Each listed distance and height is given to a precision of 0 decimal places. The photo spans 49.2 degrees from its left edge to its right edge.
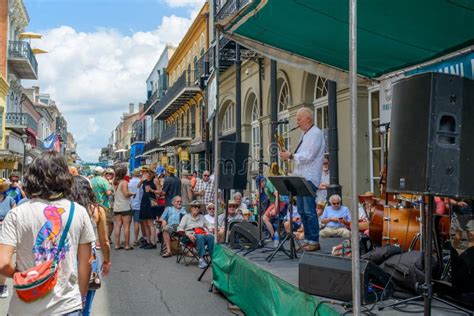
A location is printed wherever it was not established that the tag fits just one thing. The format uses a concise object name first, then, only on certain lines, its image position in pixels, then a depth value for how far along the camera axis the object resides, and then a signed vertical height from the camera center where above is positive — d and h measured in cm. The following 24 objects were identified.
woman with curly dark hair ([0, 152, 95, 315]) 279 -34
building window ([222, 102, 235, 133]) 2164 +245
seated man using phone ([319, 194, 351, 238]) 814 -72
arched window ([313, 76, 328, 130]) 1270 +182
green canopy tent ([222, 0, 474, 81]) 499 +159
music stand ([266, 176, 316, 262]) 515 -14
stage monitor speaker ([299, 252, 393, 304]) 374 -76
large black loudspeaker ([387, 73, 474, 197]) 313 +25
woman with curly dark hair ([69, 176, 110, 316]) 387 -36
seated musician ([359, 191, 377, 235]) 714 -51
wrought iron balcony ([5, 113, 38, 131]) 3259 +347
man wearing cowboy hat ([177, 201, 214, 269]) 862 -98
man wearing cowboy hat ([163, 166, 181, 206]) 1157 -31
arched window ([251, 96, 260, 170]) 1775 +149
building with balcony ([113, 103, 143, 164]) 8624 +842
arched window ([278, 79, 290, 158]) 1472 +214
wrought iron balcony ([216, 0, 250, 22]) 1587 +531
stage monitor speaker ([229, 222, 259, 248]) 646 -76
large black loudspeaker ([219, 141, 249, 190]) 706 +14
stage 372 -101
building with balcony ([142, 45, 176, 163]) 4184 +662
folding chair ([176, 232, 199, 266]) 926 -137
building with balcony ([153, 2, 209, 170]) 2642 +447
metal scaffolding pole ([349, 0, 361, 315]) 318 +9
